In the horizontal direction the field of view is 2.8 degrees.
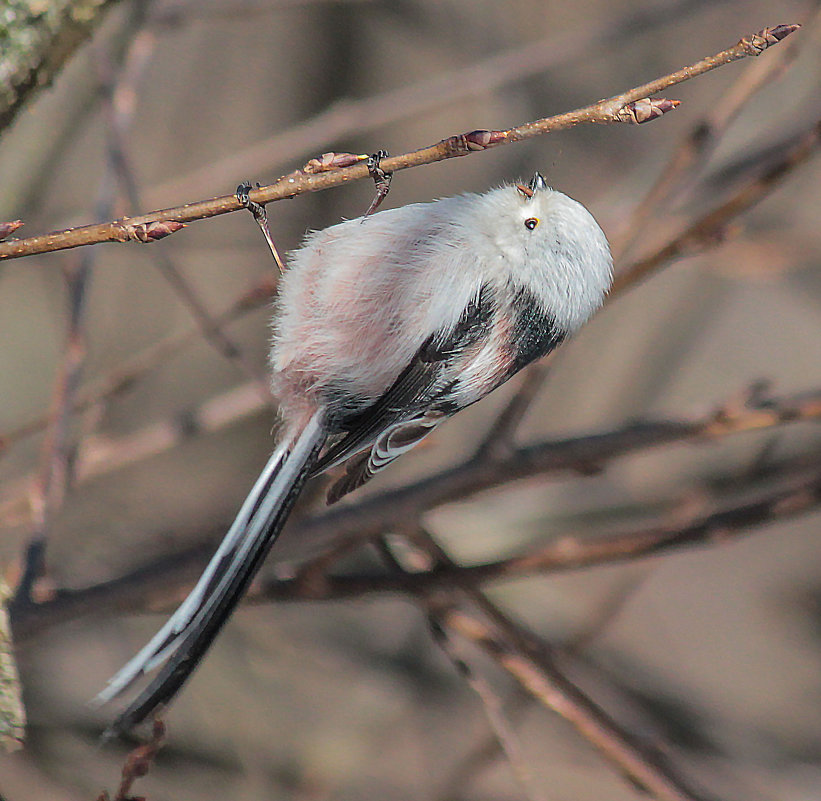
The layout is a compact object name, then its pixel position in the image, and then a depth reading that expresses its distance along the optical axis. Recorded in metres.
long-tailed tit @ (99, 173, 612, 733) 3.02
